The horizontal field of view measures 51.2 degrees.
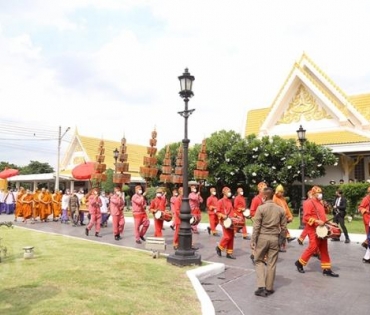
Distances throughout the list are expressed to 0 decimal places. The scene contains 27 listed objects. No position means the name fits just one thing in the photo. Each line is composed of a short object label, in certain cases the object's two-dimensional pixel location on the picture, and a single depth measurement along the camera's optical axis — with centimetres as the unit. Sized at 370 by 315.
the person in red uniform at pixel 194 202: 1488
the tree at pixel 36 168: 5581
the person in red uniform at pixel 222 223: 939
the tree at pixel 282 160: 2003
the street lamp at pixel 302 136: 1605
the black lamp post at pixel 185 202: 839
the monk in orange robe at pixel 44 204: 1961
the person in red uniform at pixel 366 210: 947
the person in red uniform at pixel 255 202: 1108
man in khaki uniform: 634
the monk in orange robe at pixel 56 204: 2050
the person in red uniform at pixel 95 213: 1395
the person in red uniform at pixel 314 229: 776
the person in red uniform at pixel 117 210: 1272
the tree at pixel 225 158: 2188
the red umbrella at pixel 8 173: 2760
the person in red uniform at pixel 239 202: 1261
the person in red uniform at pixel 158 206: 1181
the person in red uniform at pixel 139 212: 1175
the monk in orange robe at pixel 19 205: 1941
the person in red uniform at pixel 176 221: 1077
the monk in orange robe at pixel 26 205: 1927
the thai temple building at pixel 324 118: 2144
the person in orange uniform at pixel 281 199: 1055
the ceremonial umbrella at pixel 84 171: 2178
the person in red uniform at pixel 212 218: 1361
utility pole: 3166
